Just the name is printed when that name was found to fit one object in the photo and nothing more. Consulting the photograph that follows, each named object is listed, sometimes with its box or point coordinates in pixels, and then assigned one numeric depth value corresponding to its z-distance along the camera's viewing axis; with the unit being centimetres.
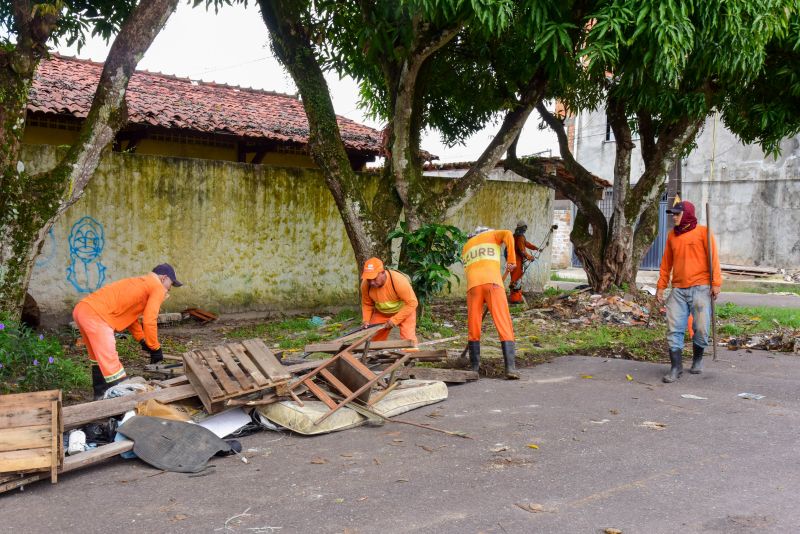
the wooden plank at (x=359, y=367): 595
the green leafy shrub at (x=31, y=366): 655
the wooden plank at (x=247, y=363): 574
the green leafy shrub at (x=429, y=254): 1019
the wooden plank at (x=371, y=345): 675
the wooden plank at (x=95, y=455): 466
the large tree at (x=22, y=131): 736
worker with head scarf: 753
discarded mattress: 557
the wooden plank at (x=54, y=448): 446
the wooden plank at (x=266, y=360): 593
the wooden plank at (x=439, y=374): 687
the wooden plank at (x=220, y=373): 561
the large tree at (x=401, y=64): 919
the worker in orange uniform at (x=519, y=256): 1348
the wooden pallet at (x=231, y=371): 558
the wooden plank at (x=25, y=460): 433
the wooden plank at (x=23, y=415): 461
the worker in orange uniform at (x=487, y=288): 749
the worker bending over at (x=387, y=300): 712
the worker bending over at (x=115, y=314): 602
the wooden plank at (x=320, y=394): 580
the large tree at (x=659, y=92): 833
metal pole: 746
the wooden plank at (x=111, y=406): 511
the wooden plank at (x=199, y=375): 556
